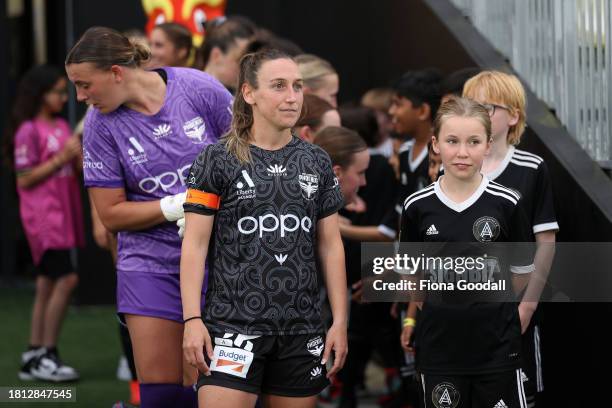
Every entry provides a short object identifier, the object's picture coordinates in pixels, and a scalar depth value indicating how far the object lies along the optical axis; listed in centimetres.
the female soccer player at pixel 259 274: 853
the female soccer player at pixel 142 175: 997
